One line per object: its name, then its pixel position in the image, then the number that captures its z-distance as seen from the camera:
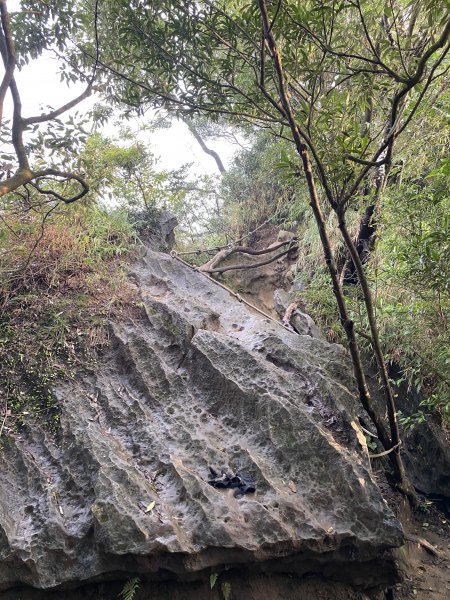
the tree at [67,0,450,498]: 2.46
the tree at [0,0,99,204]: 2.84
